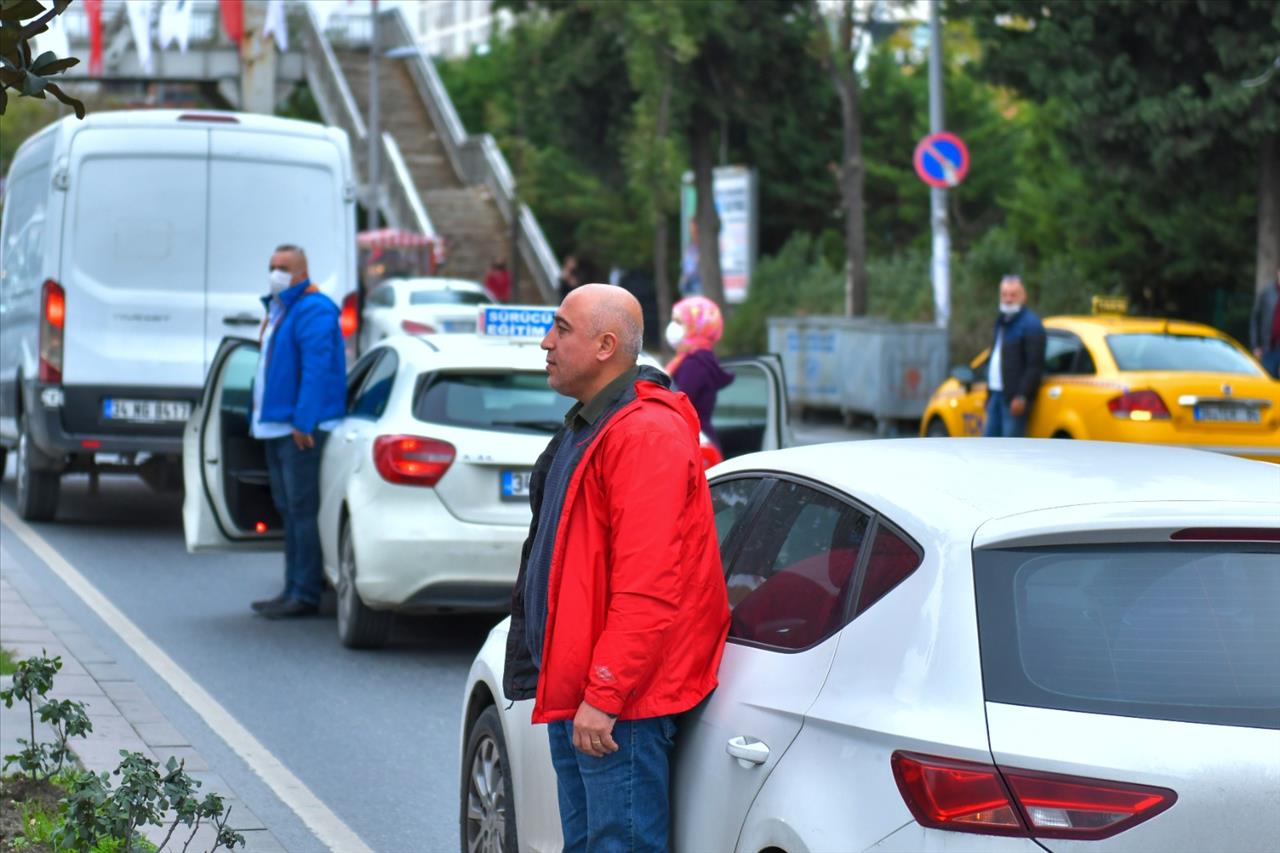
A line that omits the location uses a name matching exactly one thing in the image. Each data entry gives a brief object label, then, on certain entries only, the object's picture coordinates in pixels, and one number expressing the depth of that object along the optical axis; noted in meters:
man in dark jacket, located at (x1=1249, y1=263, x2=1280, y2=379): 20.58
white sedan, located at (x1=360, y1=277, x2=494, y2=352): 26.67
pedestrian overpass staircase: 44.91
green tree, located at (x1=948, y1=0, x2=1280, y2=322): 22.03
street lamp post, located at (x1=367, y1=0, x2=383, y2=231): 46.00
